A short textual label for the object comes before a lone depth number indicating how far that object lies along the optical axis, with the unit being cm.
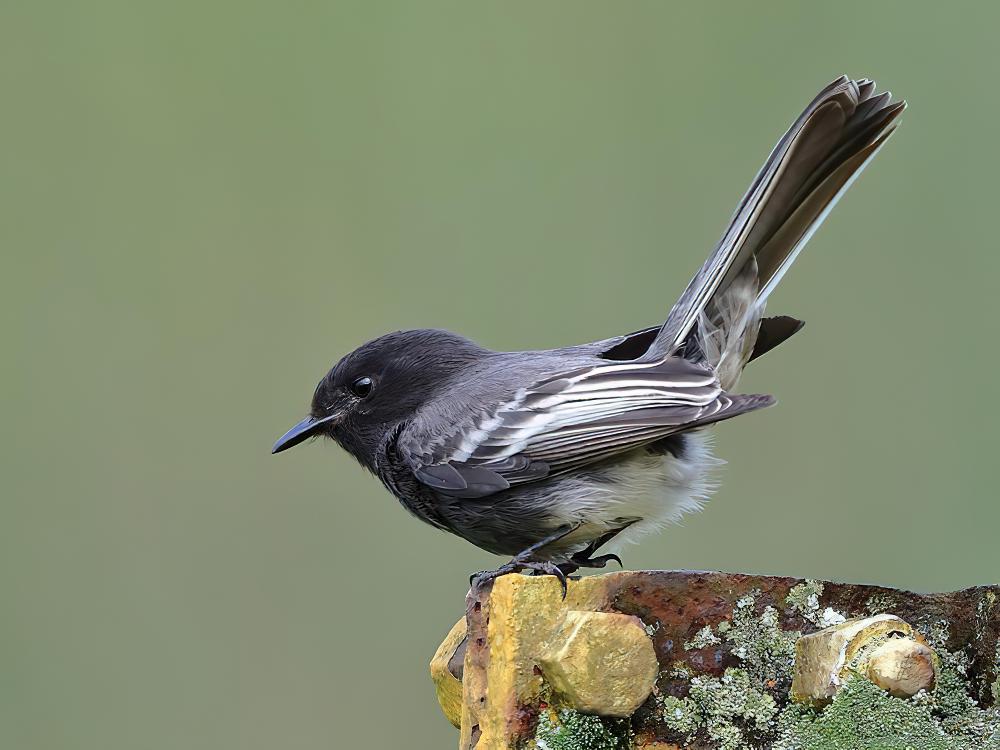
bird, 569
